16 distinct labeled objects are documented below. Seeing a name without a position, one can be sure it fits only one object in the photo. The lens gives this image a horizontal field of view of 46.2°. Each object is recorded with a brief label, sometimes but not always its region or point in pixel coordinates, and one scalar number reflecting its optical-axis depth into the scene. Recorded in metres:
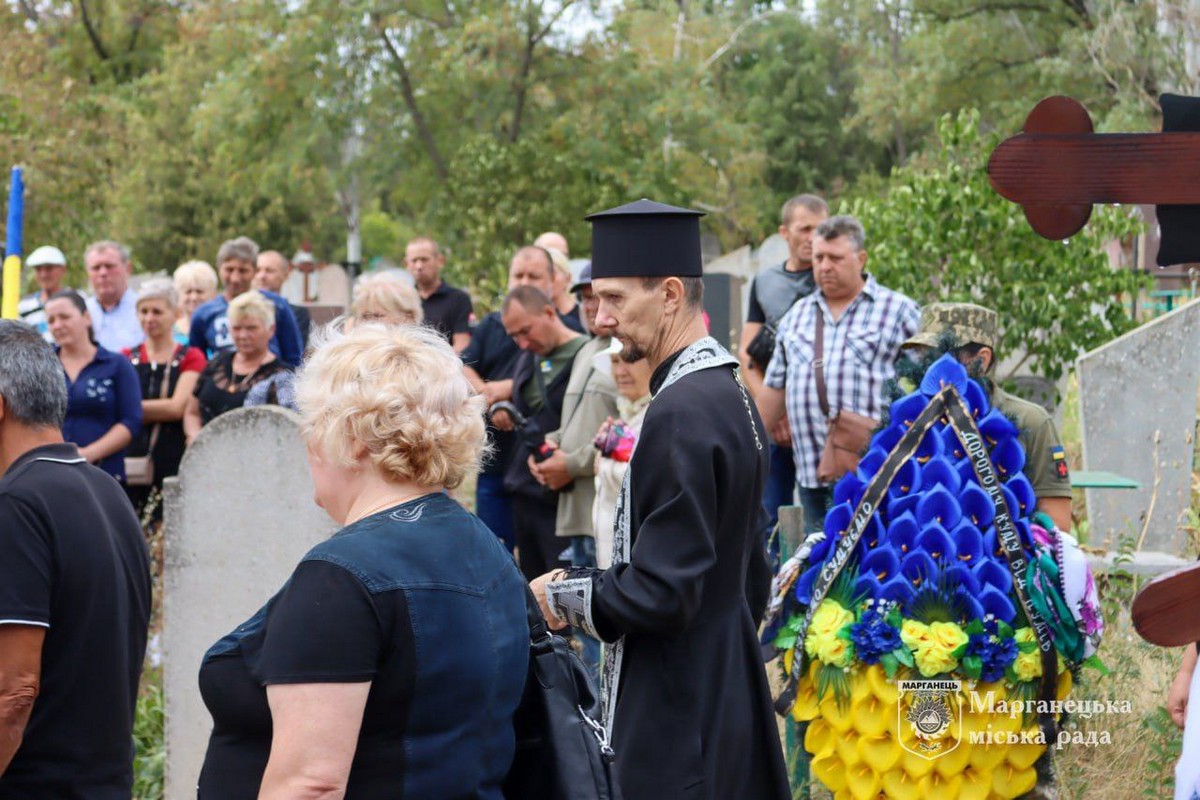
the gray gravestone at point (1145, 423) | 7.16
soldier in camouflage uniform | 4.79
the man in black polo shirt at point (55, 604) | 2.98
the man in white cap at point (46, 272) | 9.14
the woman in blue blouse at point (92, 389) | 6.83
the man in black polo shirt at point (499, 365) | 6.85
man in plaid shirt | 6.17
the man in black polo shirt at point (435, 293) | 8.83
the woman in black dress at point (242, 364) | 6.67
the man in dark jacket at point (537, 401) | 6.29
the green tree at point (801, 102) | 43.25
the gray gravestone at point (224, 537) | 4.84
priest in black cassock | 3.03
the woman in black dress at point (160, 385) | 7.62
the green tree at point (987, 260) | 7.86
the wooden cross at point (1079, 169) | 2.62
